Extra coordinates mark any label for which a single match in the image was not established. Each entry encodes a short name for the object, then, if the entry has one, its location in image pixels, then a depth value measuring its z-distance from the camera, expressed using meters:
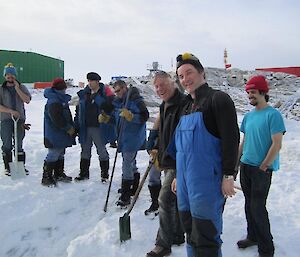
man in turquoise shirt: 3.24
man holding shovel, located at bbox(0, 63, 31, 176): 6.25
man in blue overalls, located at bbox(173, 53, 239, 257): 2.57
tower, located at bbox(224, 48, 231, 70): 33.85
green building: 34.94
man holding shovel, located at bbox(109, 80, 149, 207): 5.11
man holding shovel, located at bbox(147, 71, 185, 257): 3.37
